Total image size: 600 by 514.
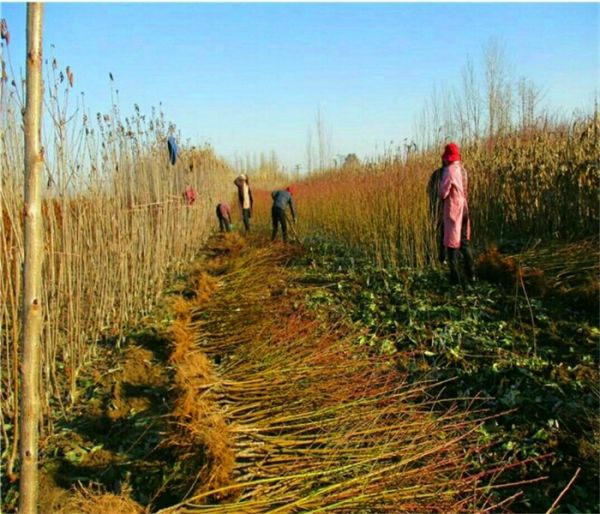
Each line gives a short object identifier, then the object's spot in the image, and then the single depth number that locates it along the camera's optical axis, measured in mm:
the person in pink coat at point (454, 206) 5270
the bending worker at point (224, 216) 12672
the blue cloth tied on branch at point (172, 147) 7736
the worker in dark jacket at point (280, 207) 10242
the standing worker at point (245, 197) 12211
